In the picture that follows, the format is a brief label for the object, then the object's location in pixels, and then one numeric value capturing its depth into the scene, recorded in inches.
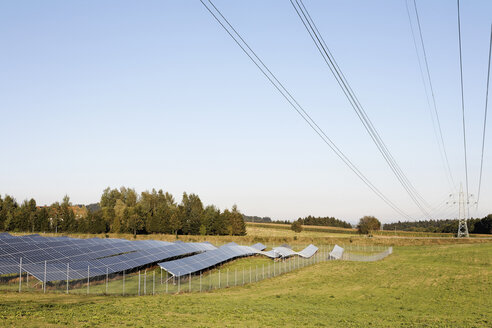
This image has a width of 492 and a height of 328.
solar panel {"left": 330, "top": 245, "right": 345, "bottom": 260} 2641.2
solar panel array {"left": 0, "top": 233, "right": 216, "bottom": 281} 1258.6
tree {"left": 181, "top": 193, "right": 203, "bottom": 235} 4645.7
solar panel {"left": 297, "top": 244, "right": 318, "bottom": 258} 2651.8
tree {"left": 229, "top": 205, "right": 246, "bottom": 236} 4689.7
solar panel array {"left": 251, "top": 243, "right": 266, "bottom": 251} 3032.0
